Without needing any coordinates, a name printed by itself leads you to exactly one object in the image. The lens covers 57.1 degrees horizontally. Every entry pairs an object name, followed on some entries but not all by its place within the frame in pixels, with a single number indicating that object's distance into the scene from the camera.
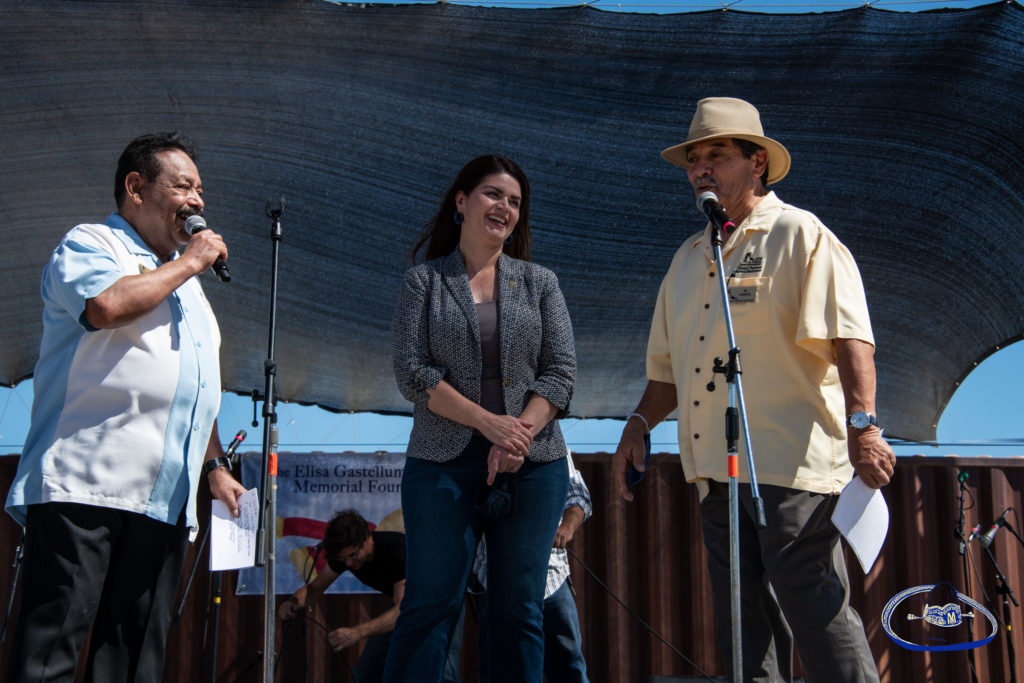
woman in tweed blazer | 2.47
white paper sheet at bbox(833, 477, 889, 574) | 2.32
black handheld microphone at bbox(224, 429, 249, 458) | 3.10
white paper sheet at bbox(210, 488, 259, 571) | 2.51
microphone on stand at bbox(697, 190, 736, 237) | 2.54
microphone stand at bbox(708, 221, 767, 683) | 2.25
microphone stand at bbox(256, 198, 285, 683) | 2.47
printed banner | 5.00
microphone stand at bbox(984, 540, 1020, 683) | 4.50
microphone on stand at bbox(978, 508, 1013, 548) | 4.67
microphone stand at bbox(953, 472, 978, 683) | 4.69
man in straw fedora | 2.40
